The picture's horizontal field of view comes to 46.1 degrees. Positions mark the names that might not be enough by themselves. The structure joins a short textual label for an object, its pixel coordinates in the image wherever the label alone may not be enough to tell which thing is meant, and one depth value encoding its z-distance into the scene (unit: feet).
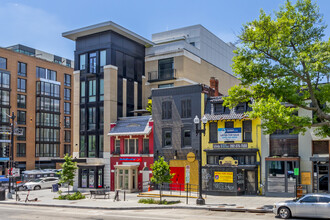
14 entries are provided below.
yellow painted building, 108.06
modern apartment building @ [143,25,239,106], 156.15
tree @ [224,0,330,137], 73.51
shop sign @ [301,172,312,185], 100.14
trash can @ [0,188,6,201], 116.67
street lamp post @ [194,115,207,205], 88.79
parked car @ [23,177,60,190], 154.51
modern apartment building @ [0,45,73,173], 230.89
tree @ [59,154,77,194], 113.09
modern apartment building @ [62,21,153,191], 140.77
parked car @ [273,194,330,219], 65.82
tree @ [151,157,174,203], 96.48
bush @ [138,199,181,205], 93.48
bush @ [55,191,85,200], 111.65
